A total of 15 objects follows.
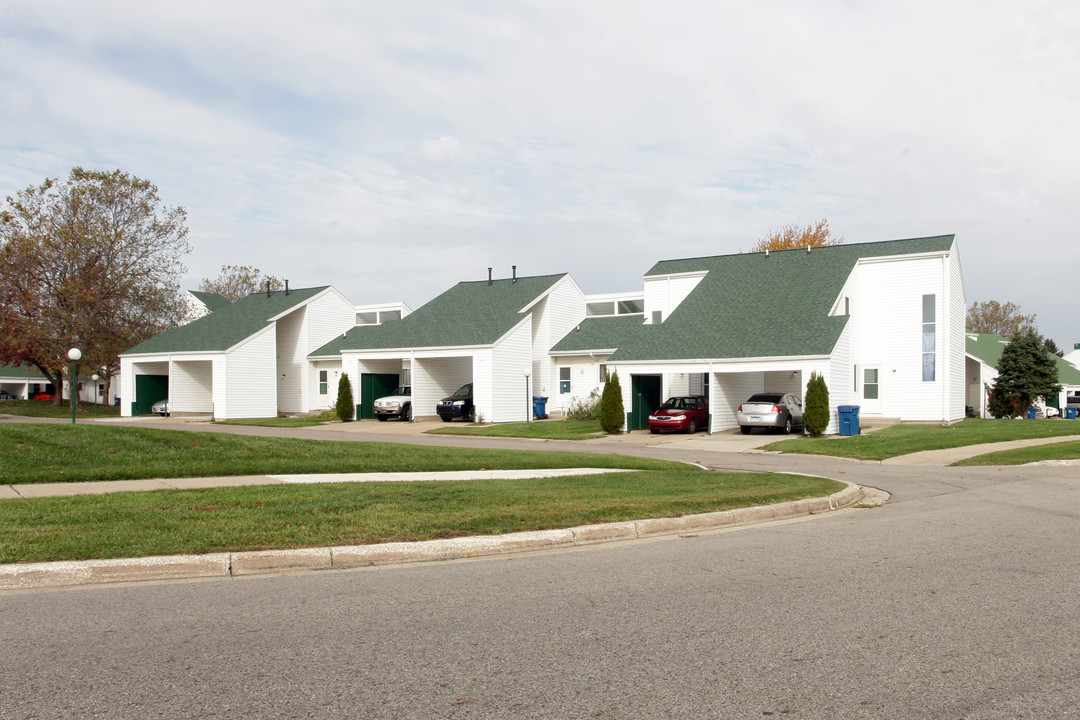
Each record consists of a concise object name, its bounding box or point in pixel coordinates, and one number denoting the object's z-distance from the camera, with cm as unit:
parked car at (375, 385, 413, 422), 3838
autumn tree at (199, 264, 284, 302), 7988
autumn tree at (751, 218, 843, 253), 6247
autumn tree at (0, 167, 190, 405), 4462
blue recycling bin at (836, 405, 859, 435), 2734
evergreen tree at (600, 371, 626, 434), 3062
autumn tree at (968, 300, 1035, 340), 8444
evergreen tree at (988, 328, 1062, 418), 4497
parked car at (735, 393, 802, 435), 2848
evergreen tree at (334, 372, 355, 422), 3856
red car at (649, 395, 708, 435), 3012
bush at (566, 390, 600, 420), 3678
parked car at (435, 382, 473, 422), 3644
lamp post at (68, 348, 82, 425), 2820
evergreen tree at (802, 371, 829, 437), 2678
